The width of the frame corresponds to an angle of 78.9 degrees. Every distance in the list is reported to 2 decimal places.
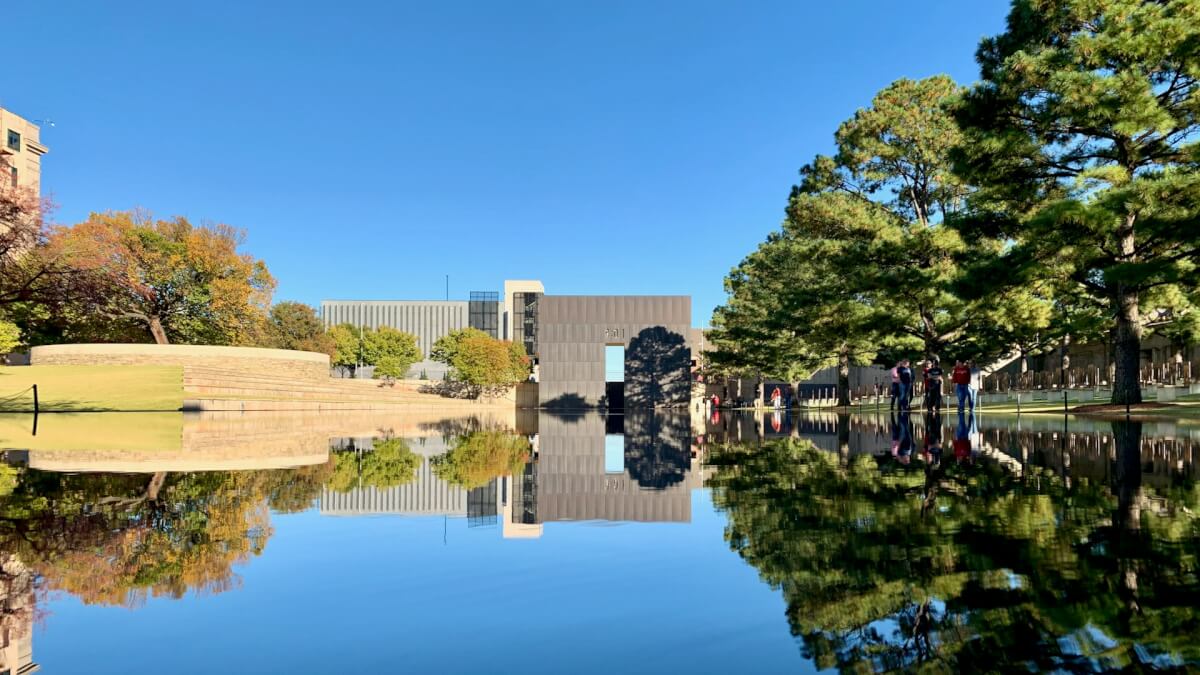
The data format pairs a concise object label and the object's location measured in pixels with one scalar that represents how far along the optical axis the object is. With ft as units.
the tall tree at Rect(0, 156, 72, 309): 59.26
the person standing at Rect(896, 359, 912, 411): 79.20
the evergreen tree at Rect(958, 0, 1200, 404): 50.39
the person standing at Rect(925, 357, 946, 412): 72.43
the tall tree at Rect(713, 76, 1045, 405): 73.15
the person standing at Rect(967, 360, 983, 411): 70.33
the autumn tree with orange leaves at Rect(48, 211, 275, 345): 143.33
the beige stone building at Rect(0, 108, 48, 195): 207.62
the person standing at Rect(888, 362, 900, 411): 81.97
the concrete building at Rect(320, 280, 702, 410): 222.07
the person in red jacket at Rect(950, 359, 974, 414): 64.28
